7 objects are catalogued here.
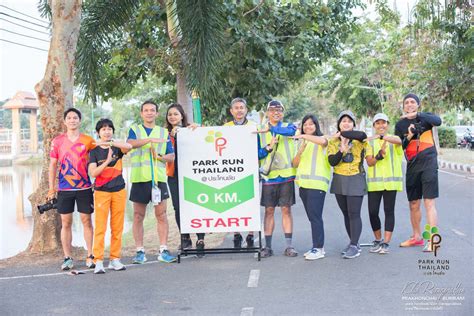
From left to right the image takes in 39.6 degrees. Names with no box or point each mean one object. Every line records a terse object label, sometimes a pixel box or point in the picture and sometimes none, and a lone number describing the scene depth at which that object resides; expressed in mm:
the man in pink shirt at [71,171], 7406
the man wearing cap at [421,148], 8078
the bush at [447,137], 43812
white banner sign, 7863
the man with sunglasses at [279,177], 7914
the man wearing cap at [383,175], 8047
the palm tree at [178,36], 8906
